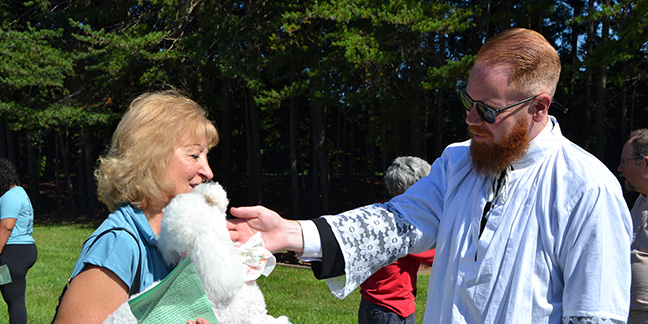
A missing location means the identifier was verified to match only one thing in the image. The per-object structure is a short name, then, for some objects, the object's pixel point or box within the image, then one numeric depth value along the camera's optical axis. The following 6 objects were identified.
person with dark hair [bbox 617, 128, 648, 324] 3.64
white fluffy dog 1.82
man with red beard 1.82
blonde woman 2.10
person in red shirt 4.13
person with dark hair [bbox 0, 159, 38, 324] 5.89
